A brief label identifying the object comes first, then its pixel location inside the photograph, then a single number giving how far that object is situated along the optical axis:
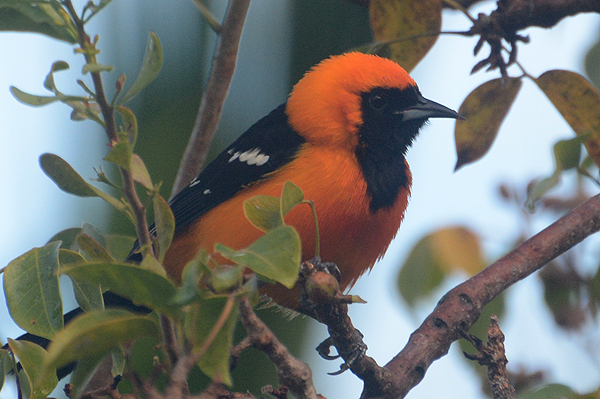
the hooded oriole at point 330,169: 2.65
